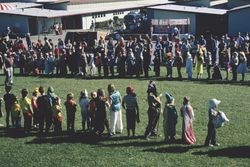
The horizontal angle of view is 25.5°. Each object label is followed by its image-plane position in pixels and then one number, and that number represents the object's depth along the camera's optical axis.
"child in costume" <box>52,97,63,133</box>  19.84
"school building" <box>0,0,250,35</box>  48.69
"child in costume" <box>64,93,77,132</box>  19.72
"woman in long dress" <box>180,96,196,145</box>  18.17
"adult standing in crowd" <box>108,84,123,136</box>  19.20
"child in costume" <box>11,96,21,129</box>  20.28
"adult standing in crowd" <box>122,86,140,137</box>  18.92
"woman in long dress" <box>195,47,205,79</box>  29.99
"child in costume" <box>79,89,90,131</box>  19.77
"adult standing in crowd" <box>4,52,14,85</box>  28.97
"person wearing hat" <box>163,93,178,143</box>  18.61
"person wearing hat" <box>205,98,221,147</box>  17.59
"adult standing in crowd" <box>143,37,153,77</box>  30.70
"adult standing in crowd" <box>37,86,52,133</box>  19.78
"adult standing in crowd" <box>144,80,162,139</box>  18.84
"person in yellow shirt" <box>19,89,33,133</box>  20.06
